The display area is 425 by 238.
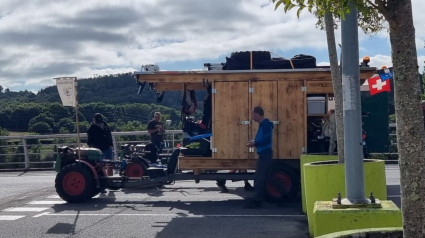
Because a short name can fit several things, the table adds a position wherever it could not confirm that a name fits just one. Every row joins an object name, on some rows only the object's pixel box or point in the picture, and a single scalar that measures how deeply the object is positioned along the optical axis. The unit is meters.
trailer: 11.89
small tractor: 12.23
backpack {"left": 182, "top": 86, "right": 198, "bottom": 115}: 13.00
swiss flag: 13.38
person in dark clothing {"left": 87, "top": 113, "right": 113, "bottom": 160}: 15.17
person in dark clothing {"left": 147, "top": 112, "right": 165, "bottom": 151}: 16.59
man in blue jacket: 11.00
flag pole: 13.55
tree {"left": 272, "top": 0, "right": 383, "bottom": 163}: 8.52
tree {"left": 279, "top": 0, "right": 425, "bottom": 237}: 4.00
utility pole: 6.67
